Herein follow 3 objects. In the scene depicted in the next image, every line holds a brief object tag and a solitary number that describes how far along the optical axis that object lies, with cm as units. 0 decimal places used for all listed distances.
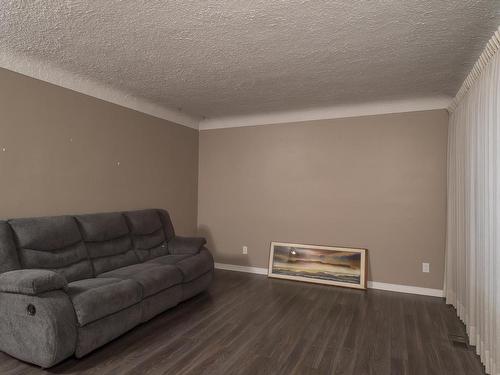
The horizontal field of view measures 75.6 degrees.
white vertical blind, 224
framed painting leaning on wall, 433
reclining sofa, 220
